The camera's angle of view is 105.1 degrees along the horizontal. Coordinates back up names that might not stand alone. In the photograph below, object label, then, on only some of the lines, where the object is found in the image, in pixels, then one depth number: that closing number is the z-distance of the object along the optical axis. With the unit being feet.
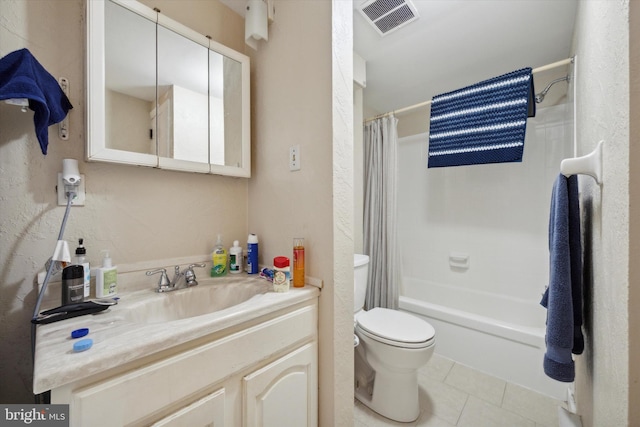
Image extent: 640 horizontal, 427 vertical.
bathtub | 5.22
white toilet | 4.22
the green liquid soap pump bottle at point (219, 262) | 3.84
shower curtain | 6.92
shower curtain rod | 4.61
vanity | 1.69
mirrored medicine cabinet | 2.81
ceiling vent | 4.30
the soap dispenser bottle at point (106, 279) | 2.77
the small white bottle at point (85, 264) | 2.62
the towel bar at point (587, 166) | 2.12
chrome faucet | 3.22
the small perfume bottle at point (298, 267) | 3.28
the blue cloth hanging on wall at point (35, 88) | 2.14
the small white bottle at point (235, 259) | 3.94
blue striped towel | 5.14
